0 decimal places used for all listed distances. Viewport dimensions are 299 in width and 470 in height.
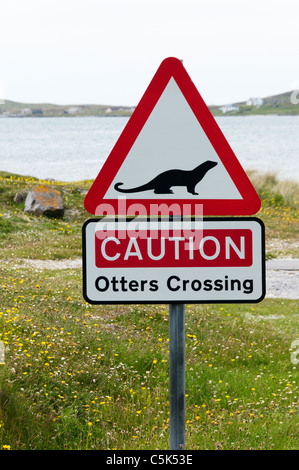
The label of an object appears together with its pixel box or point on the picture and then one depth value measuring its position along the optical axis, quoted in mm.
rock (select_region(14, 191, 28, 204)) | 40406
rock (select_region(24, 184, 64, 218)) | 38000
